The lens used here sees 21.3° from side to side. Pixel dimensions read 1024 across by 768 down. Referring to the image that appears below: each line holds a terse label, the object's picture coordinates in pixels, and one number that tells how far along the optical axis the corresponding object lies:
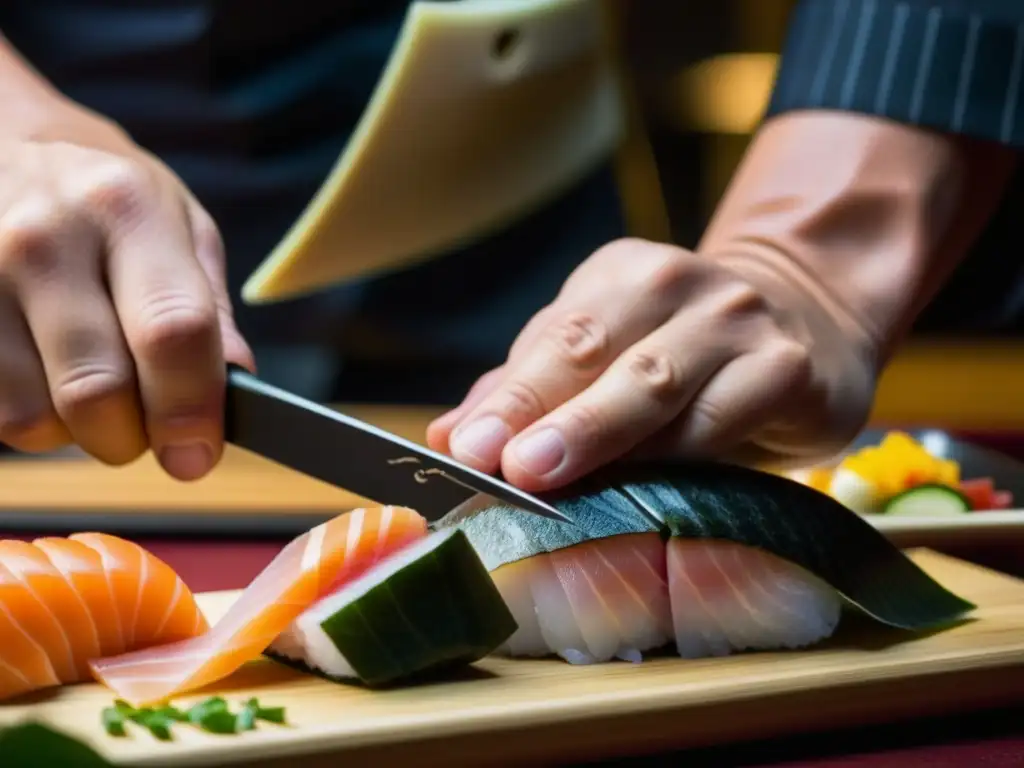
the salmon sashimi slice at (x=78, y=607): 0.80
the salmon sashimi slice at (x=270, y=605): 0.80
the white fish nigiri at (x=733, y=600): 0.84
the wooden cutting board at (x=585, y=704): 0.76
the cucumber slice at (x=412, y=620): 0.80
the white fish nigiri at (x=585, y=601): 0.84
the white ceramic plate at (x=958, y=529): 1.00
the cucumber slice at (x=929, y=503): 1.03
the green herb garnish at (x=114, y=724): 0.76
